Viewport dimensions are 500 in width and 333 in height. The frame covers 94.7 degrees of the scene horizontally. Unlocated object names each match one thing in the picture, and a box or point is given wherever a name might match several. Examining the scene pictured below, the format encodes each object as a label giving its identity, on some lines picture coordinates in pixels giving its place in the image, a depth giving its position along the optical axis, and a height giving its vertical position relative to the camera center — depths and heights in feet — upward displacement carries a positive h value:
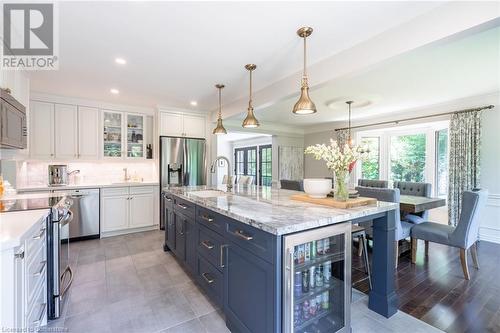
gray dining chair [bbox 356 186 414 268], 8.80 -1.30
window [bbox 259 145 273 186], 26.37 -0.13
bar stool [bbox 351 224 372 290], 7.30 -2.22
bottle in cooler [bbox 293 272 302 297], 4.69 -2.48
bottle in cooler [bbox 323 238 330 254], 5.01 -1.79
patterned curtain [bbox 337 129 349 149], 19.44 +2.40
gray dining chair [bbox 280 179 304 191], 13.56 -1.26
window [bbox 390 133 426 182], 16.15 +0.51
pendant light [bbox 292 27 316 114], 6.78 +1.92
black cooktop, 6.19 -1.24
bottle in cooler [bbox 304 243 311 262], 4.79 -1.84
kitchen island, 4.31 -2.14
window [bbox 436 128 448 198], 14.93 +0.20
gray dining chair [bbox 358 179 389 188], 13.94 -1.17
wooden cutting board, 5.79 -1.00
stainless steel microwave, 6.43 +1.23
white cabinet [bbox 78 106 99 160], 13.35 +1.77
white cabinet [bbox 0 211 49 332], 3.62 -2.23
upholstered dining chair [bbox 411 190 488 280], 8.17 -2.47
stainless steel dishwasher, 12.30 -2.82
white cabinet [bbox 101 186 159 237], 13.25 -2.81
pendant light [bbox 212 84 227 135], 10.84 +1.63
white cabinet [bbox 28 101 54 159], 12.12 +1.73
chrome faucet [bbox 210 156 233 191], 10.18 -0.79
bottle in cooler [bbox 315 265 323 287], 5.17 -2.53
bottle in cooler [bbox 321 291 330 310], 5.28 -3.14
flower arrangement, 6.17 +0.14
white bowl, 6.68 -0.67
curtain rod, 12.51 +3.12
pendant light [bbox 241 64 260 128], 9.40 +1.79
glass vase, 6.17 -0.56
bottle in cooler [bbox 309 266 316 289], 5.03 -2.48
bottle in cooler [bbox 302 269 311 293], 4.92 -2.52
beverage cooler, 4.34 -2.53
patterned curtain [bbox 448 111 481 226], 12.75 +0.47
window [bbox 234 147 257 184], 28.88 +0.35
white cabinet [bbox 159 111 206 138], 15.03 +2.64
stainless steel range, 6.23 -2.74
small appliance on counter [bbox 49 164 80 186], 12.62 -0.69
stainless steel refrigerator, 14.64 +0.10
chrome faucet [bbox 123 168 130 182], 15.37 -0.88
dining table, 9.54 -1.68
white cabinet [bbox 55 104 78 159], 12.75 +1.77
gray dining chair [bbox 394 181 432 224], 11.12 -1.47
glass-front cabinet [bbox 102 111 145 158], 14.24 +1.80
